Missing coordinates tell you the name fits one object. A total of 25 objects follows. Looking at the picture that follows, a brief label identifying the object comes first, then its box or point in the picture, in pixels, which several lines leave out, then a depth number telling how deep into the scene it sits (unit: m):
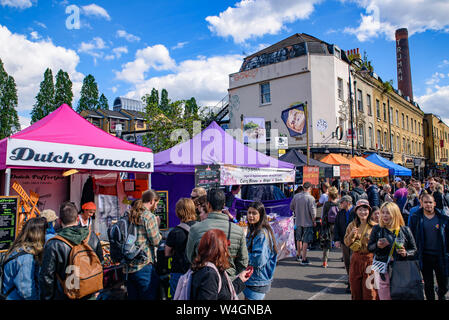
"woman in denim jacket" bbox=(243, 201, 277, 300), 3.55
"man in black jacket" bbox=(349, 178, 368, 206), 8.41
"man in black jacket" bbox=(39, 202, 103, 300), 2.92
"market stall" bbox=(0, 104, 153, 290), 4.85
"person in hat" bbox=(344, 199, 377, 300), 4.02
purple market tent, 8.43
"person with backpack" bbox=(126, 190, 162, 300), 3.70
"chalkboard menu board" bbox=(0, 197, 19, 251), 4.65
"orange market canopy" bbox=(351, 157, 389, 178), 15.88
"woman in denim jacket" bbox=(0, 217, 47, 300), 2.98
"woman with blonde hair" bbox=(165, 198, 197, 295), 3.53
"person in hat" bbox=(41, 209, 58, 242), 4.66
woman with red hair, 2.30
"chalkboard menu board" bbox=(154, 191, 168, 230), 7.24
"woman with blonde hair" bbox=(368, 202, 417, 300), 3.77
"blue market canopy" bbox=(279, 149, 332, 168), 12.41
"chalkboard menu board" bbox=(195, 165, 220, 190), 6.82
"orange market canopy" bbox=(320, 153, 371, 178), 14.78
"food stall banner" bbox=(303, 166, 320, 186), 9.94
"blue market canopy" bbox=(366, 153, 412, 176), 17.83
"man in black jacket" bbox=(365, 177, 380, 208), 9.88
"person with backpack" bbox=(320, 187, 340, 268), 6.96
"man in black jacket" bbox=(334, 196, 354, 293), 5.53
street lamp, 22.61
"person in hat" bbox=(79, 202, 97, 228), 4.90
